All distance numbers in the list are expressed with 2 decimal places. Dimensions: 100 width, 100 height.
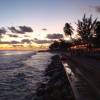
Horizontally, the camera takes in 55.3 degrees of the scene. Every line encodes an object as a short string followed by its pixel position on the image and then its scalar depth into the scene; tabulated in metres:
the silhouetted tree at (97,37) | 31.80
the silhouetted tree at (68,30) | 50.63
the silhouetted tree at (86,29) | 34.17
